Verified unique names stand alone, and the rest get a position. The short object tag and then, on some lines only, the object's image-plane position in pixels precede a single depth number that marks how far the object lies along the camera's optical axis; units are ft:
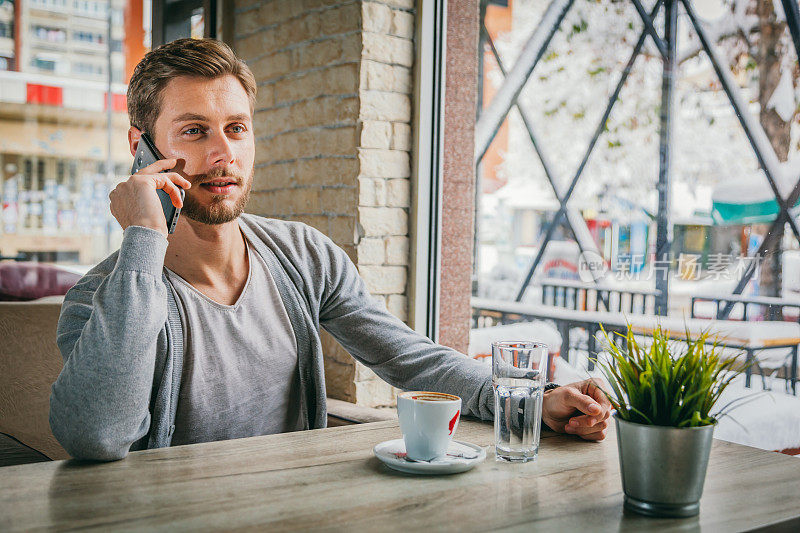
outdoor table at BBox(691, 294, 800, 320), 5.67
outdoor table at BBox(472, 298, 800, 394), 5.69
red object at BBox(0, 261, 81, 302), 8.23
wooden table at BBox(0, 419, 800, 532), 2.63
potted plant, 2.78
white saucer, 3.19
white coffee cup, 3.27
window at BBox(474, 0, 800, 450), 5.75
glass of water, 3.43
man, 3.85
